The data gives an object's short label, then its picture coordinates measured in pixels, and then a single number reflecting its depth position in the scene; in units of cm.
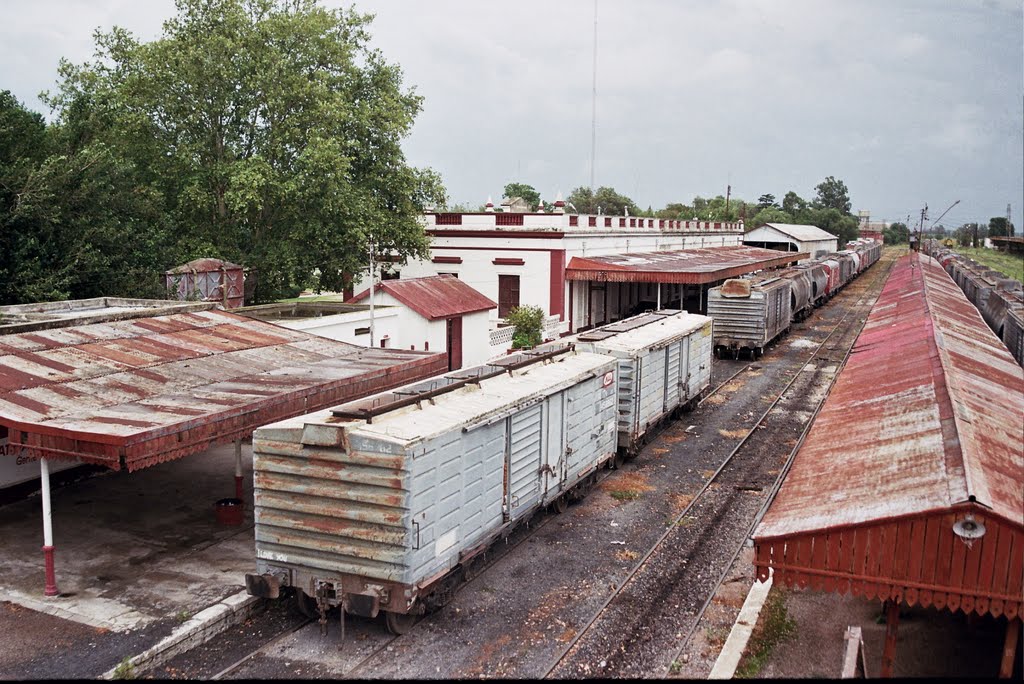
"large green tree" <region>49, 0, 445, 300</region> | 2869
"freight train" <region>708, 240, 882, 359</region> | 3281
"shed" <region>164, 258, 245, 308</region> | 2541
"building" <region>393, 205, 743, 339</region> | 3656
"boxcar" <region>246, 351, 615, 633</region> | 1041
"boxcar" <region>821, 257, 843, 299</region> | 5781
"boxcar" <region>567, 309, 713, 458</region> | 1877
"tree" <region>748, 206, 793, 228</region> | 13850
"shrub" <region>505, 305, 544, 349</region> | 3272
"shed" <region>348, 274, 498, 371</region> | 2794
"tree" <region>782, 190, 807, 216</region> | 17125
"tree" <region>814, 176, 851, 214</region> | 19650
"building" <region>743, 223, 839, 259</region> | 8988
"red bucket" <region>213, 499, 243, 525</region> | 1524
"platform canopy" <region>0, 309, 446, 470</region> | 1141
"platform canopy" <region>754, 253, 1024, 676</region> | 796
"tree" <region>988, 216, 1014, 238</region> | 16570
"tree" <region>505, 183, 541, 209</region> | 11144
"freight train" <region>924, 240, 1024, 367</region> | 2522
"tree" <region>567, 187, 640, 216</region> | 11069
